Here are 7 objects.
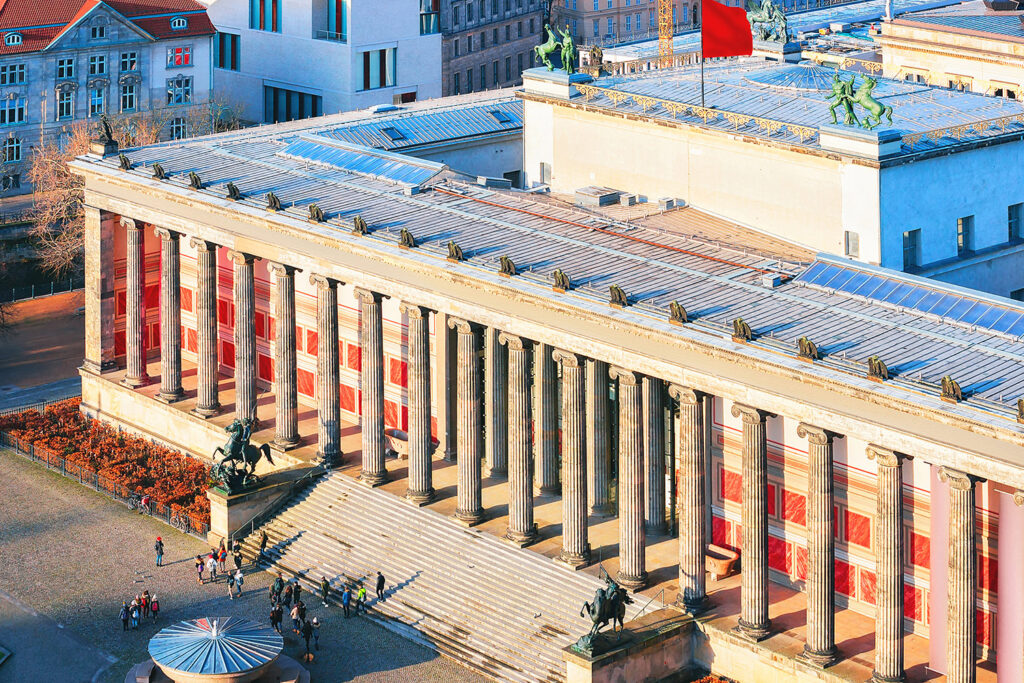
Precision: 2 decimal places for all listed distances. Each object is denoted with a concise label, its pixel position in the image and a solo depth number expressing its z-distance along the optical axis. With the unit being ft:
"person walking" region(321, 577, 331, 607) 328.08
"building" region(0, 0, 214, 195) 581.12
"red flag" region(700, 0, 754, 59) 368.68
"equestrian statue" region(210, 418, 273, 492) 349.82
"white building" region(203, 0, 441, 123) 619.26
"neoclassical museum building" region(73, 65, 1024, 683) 269.64
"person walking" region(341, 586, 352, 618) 323.16
